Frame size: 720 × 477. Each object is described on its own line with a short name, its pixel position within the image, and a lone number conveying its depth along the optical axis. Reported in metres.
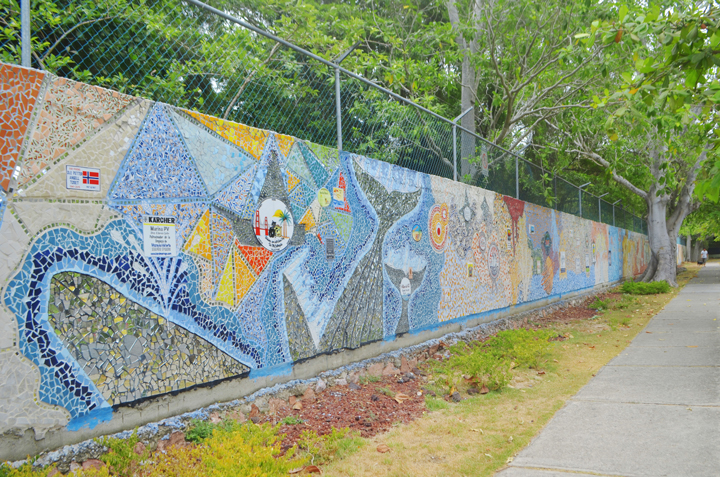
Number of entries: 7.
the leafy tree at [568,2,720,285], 3.08
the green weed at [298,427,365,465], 3.39
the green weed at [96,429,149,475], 2.86
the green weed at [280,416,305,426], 3.95
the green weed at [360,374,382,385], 5.17
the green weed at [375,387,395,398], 4.84
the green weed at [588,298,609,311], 12.34
